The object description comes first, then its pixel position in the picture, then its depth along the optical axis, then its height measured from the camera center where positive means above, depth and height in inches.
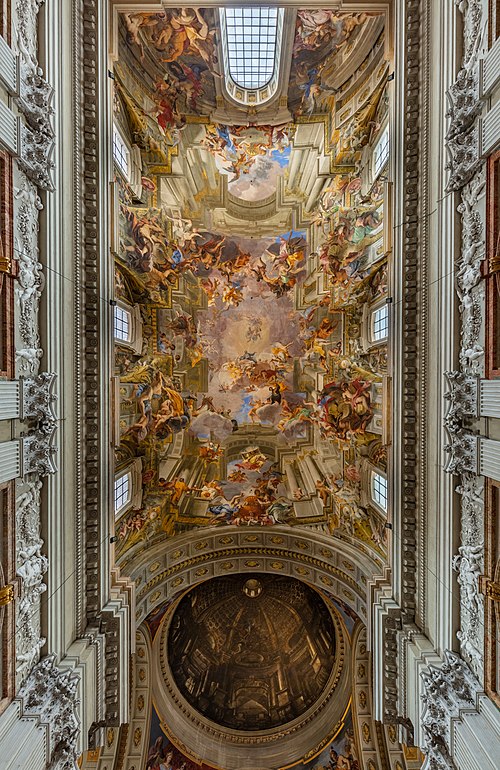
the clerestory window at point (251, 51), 412.5 +370.7
